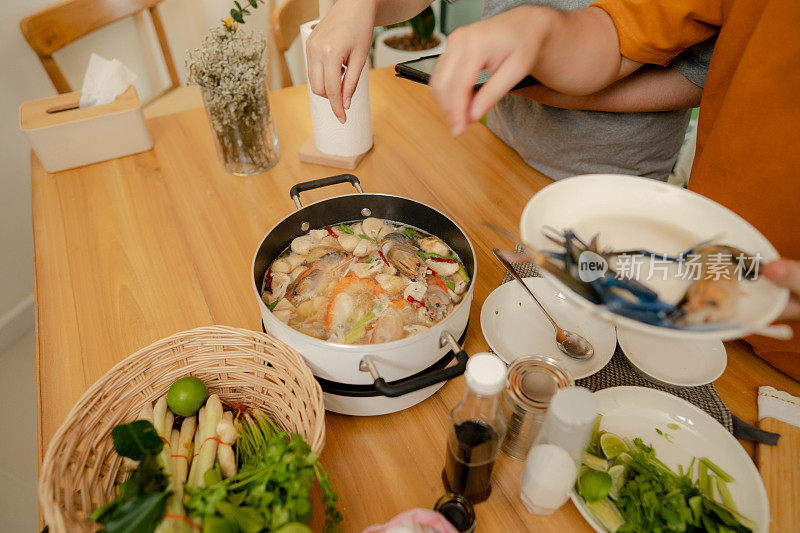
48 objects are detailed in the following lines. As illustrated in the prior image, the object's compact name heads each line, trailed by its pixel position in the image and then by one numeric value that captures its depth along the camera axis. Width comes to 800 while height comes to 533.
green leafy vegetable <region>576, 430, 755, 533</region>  0.63
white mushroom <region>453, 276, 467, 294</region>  0.89
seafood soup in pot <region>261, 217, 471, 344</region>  0.84
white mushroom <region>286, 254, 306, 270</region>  0.95
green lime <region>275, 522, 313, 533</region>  0.54
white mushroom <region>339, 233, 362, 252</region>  0.99
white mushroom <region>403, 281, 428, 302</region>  0.88
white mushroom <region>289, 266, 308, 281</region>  0.93
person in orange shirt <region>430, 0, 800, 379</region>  0.73
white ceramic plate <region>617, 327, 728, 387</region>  0.83
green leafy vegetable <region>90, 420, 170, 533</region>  0.56
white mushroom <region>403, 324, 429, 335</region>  0.82
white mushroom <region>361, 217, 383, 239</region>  1.01
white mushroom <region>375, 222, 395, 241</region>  1.01
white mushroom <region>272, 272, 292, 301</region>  0.91
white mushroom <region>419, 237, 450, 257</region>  0.96
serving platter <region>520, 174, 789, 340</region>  0.59
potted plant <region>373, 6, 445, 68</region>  2.95
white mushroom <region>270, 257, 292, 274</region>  0.93
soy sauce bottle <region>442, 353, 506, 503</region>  0.57
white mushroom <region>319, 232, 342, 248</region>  1.00
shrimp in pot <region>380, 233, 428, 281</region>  0.94
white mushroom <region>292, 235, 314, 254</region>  0.97
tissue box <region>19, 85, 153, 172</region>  1.35
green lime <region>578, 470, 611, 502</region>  0.65
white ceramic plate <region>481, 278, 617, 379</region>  0.88
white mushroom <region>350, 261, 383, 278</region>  0.94
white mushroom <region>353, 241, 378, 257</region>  0.98
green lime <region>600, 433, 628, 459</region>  0.71
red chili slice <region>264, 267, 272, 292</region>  0.92
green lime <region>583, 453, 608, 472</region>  0.70
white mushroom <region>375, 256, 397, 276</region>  0.95
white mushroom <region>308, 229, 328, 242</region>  0.99
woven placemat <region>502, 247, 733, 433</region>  0.79
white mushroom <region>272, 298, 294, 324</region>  0.83
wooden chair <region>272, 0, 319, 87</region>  2.16
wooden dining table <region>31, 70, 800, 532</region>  0.78
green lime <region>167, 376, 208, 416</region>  0.75
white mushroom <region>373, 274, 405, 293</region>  0.90
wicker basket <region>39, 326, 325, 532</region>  0.64
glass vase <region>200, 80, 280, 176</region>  1.24
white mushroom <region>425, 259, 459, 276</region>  0.93
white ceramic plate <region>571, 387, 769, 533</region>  0.69
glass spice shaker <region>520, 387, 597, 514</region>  0.58
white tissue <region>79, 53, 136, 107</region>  1.42
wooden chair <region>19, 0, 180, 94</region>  1.82
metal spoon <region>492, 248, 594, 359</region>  0.88
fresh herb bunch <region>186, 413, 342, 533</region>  0.57
